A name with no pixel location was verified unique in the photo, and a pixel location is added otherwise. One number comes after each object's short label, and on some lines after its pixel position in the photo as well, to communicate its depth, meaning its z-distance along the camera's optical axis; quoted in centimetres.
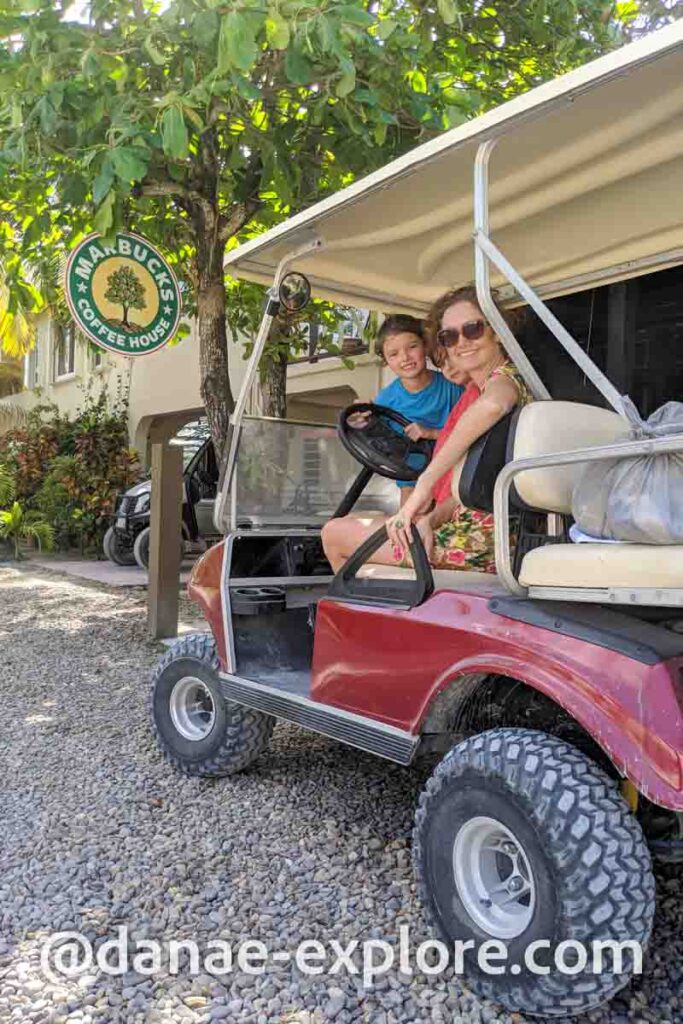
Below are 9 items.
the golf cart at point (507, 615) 175
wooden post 598
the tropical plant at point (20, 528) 1183
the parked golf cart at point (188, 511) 952
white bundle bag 176
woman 238
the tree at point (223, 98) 354
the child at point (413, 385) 324
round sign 467
